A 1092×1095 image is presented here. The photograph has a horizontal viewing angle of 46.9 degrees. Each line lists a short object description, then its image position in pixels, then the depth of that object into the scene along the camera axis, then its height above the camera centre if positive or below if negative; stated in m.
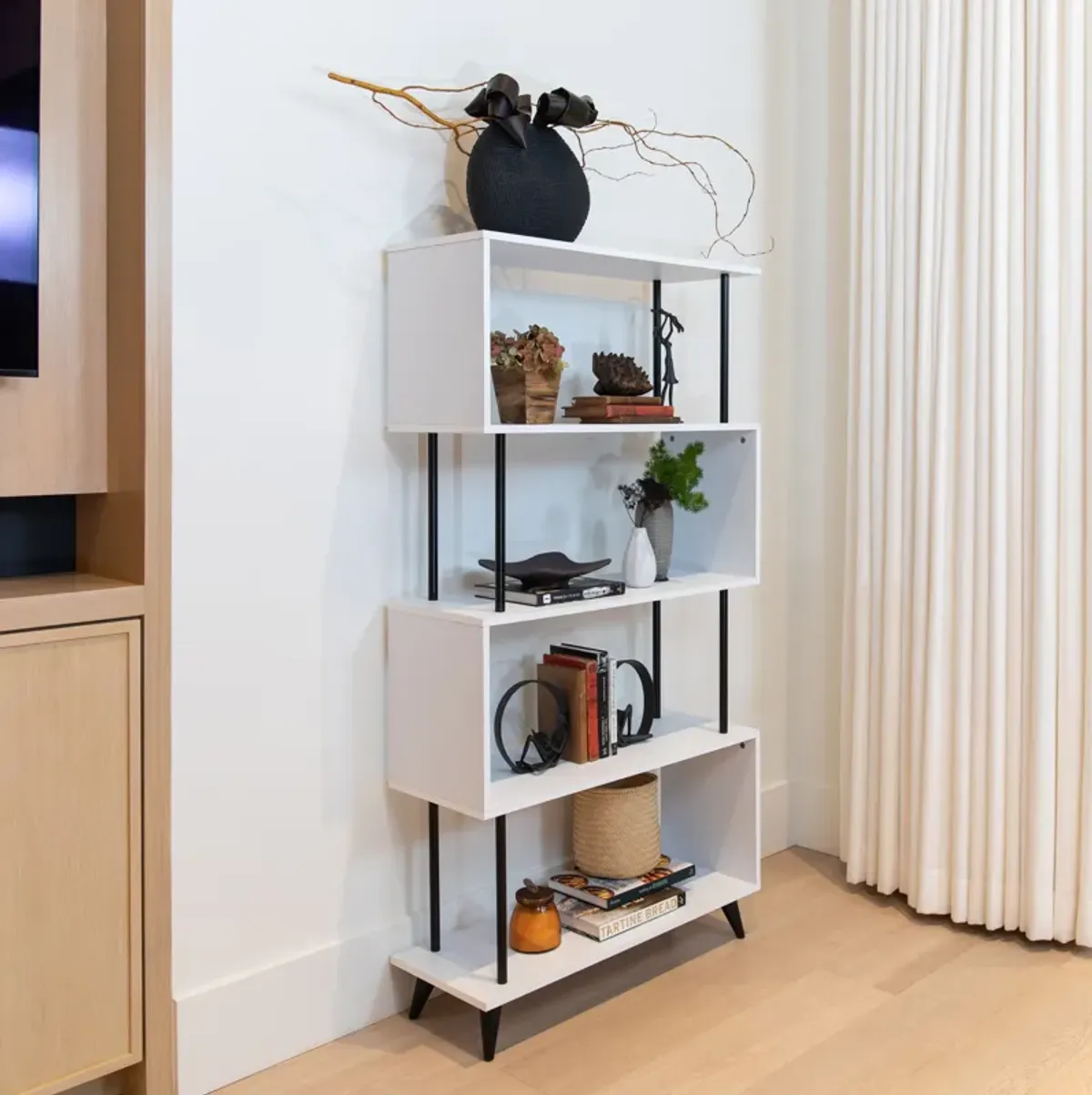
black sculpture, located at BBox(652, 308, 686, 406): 2.68 +0.32
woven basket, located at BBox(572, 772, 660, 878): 2.54 -0.67
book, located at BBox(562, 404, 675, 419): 2.38 +0.16
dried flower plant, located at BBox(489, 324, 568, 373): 2.22 +0.26
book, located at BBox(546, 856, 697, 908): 2.46 -0.78
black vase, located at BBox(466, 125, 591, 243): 2.21 +0.55
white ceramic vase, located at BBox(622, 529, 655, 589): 2.50 -0.13
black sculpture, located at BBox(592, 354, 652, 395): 2.44 +0.24
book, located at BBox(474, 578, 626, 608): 2.27 -0.18
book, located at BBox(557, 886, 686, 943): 2.40 -0.81
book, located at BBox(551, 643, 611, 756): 2.44 -0.39
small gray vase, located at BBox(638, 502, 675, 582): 2.62 -0.07
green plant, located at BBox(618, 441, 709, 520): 2.62 +0.03
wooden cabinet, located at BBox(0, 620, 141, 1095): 1.66 -0.49
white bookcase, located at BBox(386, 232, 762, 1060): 2.14 -0.28
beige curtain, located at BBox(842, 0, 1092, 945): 2.58 +0.08
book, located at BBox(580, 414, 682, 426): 2.39 +0.15
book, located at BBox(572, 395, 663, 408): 2.39 +0.18
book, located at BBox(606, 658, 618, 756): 2.46 -0.42
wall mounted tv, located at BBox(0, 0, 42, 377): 1.67 +0.41
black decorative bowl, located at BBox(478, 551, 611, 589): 2.32 -0.14
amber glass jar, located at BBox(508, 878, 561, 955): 2.33 -0.80
